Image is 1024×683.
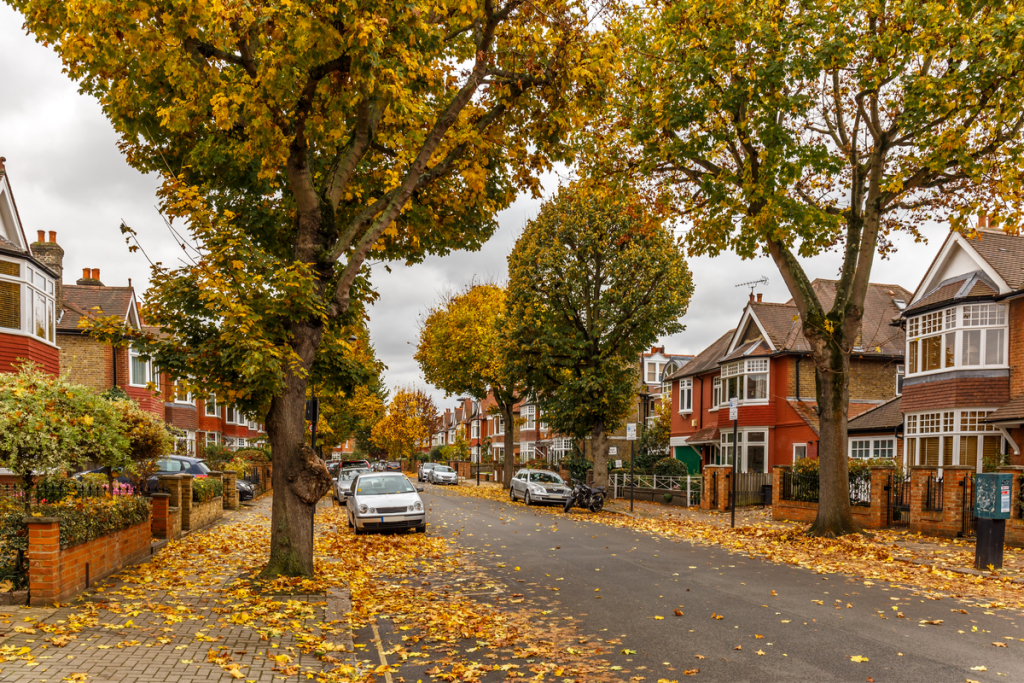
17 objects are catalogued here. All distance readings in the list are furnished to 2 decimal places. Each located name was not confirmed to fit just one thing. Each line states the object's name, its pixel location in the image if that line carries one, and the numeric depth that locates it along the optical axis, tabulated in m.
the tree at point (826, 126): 14.94
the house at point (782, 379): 33.53
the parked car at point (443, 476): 53.69
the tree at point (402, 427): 74.50
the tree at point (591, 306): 28.66
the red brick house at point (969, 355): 22.50
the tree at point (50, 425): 9.59
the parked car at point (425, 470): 56.55
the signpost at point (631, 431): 25.90
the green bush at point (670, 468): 34.12
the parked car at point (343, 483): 30.39
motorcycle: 27.67
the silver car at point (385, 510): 18.58
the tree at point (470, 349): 42.84
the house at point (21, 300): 21.25
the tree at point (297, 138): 9.66
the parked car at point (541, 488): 30.41
